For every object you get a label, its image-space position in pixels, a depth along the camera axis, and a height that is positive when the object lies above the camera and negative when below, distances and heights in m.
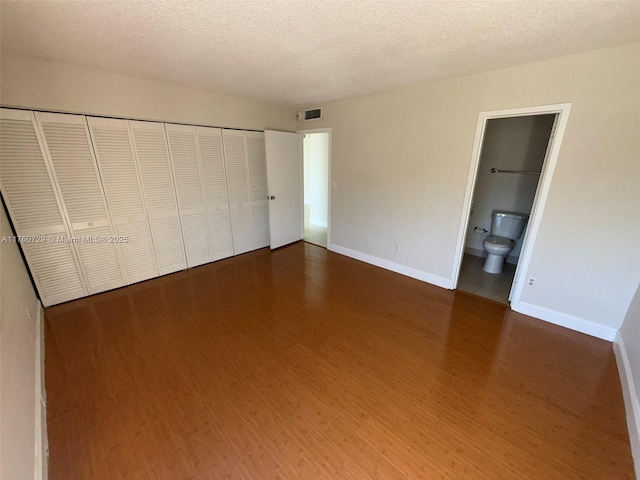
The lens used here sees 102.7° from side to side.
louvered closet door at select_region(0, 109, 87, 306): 2.29 -0.40
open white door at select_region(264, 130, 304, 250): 4.13 -0.27
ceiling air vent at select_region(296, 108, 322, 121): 4.07 +0.85
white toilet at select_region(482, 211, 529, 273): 3.39 -0.93
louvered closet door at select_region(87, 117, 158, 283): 2.73 -0.29
